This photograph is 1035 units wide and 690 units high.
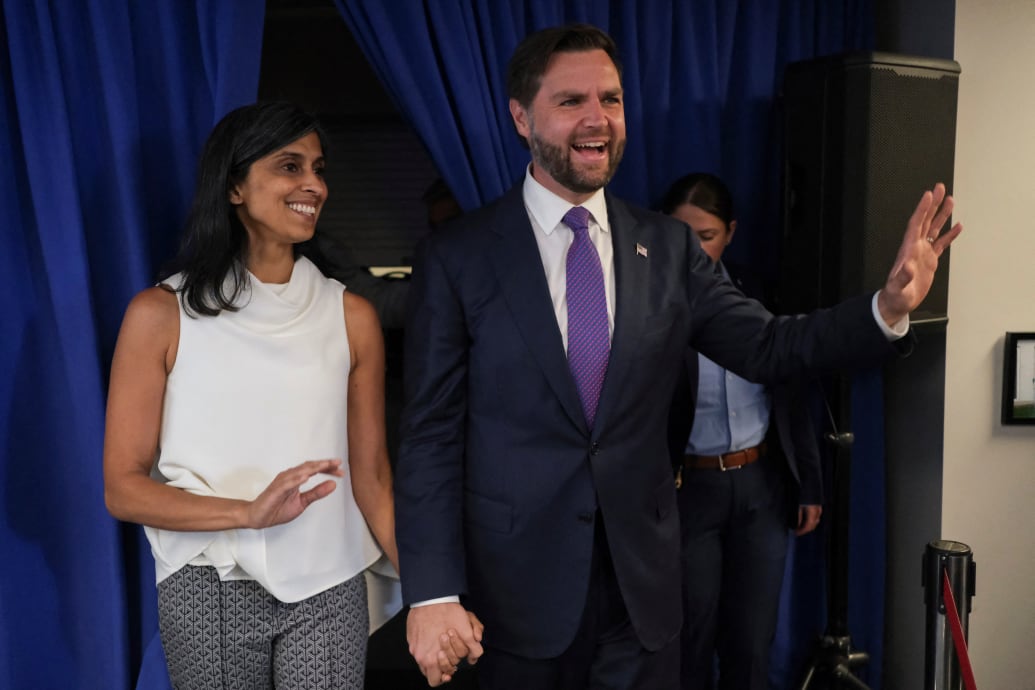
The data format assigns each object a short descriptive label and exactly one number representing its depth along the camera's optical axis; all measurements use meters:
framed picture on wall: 2.41
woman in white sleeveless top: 1.60
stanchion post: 1.80
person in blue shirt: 2.25
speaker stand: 2.46
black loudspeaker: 2.14
